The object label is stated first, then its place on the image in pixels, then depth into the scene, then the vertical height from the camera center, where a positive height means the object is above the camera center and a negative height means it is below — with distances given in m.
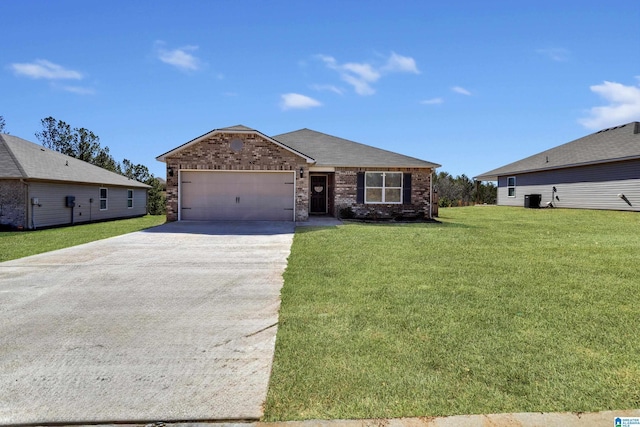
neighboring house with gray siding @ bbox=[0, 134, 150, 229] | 15.85 +0.47
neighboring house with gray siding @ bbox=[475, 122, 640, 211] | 19.75 +1.84
